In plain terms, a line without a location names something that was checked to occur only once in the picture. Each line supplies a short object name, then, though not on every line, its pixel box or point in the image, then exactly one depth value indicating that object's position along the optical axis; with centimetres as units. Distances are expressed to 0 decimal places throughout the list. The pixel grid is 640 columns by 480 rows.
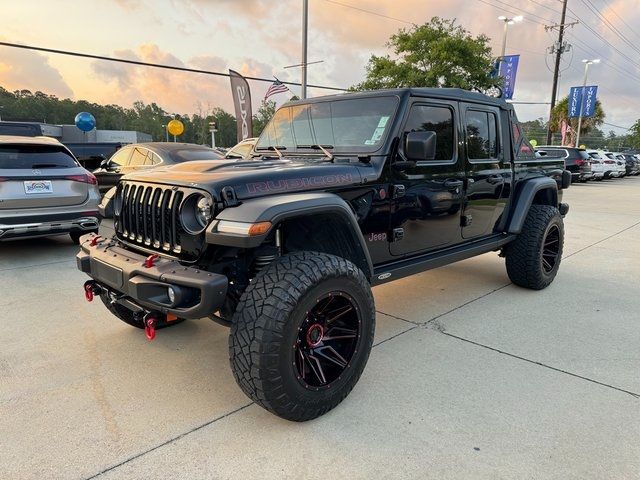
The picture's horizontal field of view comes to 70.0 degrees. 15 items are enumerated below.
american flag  1778
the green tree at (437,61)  2012
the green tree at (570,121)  4344
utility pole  3197
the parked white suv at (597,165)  2315
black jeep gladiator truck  229
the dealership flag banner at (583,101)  3344
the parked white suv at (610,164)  2450
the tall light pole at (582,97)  3359
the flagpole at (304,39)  1720
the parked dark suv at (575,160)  2038
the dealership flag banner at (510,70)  2284
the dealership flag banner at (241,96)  1816
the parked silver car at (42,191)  536
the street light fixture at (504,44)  2273
